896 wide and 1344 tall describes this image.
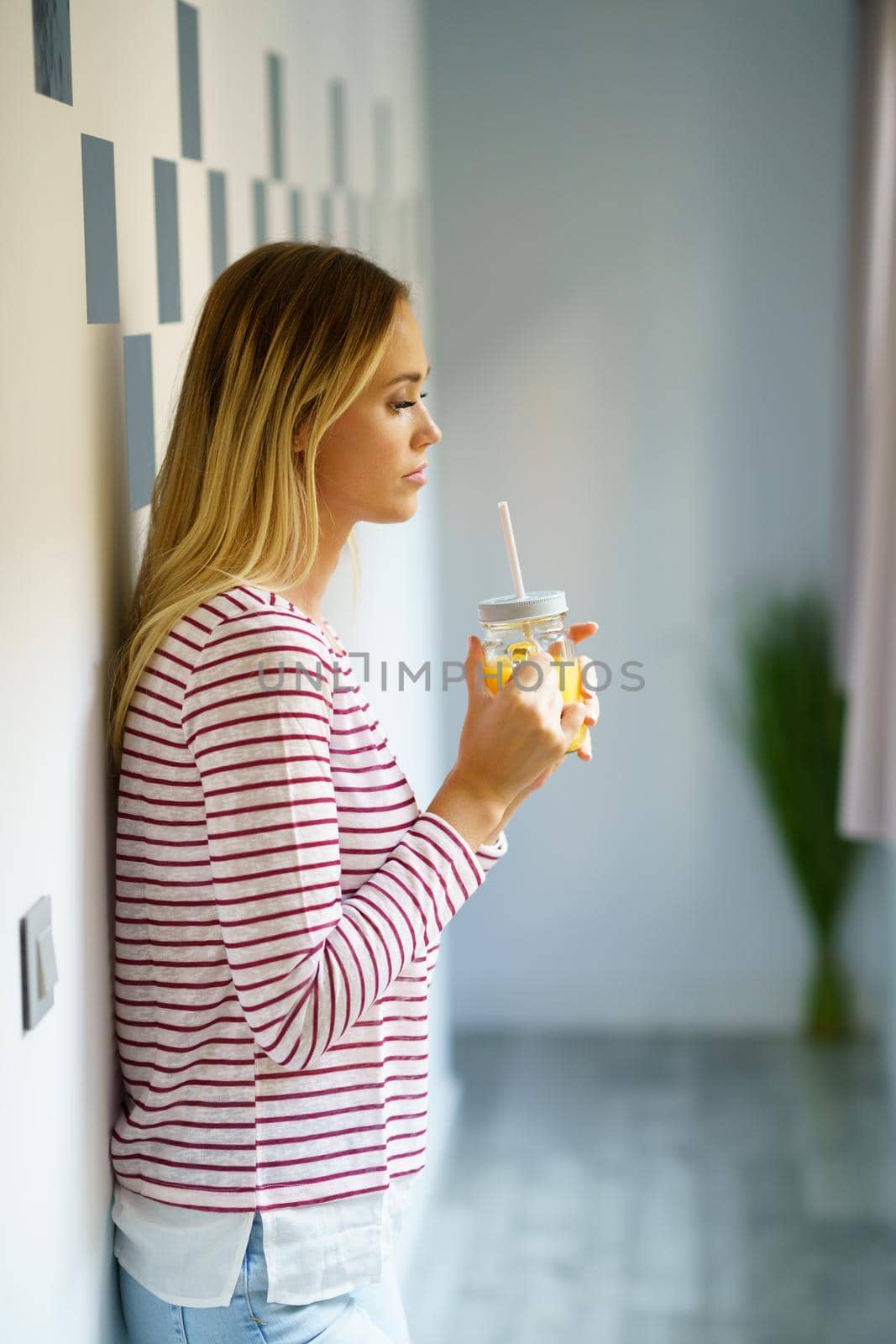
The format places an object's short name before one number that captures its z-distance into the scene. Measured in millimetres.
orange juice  1183
